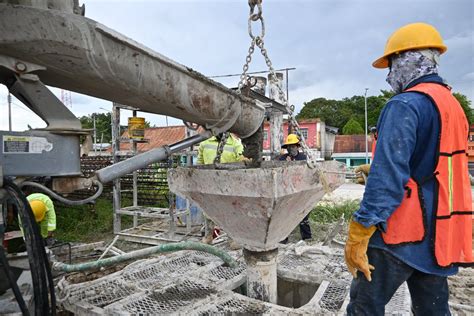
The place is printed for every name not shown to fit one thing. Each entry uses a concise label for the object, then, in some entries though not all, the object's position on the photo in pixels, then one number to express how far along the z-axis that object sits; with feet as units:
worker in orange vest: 5.97
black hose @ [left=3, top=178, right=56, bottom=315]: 5.60
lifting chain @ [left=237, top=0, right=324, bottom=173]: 8.28
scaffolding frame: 20.22
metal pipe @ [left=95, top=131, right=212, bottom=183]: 7.07
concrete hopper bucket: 7.24
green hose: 10.46
